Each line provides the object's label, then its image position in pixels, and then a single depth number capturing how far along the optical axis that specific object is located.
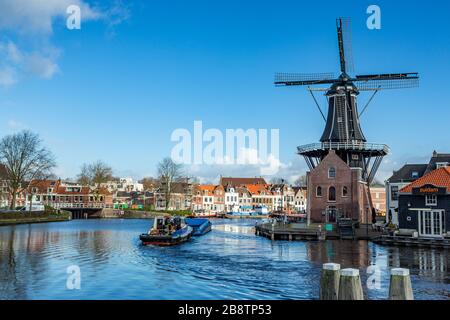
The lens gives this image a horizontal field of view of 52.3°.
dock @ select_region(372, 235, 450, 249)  38.69
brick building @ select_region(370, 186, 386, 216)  102.12
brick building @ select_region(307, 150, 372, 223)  56.25
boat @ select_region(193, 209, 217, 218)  118.78
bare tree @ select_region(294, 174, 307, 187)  160.00
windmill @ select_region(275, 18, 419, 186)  58.19
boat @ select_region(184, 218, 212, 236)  59.28
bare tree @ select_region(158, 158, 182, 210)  109.11
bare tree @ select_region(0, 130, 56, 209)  78.06
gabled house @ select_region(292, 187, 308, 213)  145.38
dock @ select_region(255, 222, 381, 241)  46.31
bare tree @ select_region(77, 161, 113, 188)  113.15
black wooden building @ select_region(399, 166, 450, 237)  40.94
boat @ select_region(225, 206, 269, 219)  126.39
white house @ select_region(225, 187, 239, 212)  140.62
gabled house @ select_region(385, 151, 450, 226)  54.62
